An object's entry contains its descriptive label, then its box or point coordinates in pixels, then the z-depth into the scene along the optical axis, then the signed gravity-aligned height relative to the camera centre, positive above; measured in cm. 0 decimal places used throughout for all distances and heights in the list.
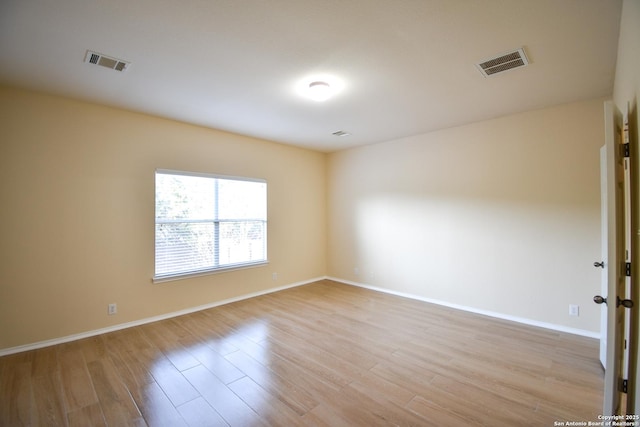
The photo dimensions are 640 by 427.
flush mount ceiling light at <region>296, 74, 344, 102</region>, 277 +135
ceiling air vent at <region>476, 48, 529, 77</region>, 235 +134
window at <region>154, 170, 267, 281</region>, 391 -12
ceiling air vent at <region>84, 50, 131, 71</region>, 234 +134
